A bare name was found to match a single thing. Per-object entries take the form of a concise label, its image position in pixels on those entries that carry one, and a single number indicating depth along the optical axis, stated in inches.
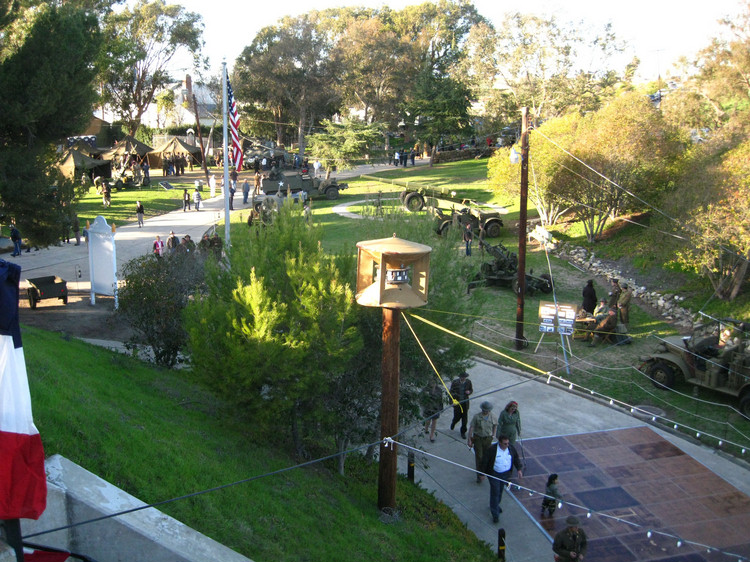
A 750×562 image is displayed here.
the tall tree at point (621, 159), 936.3
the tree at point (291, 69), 1975.9
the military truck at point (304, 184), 1403.8
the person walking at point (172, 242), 792.8
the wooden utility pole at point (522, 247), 575.5
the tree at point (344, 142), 1622.8
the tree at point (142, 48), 1784.0
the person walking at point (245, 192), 1406.3
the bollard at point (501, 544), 304.7
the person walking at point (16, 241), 863.1
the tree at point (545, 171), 983.6
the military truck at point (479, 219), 1040.5
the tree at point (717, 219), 650.2
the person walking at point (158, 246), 776.6
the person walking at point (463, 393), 423.2
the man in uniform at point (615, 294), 641.0
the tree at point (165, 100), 2084.9
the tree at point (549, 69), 1774.1
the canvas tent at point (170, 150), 1857.8
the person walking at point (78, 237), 978.4
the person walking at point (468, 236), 907.1
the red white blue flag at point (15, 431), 161.0
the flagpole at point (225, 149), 671.3
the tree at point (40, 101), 550.0
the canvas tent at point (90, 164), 1317.7
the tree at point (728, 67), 1232.8
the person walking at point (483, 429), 368.2
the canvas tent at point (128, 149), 1665.8
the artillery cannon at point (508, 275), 770.2
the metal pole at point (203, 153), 1662.2
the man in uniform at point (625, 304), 631.8
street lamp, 281.0
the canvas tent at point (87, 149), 1588.5
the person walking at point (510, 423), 372.5
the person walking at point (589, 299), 665.6
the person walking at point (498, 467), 342.3
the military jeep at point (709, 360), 462.9
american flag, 699.4
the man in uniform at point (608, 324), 611.5
